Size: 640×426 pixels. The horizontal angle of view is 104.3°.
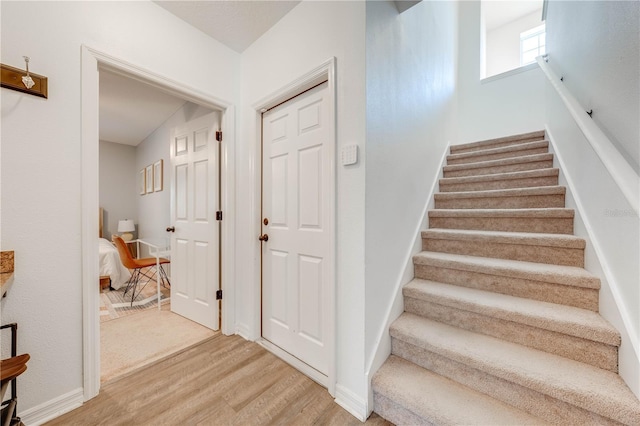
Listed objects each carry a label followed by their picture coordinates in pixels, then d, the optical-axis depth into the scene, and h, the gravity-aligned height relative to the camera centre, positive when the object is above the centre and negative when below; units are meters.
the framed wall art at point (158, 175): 4.25 +0.67
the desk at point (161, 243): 3.34 -0.53
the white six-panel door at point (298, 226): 1.64 -0.10
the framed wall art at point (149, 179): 4.64 +0.65
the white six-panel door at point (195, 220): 2.32 -0.08
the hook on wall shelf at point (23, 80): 1.22 +0.67
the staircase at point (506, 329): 1.09 -0.64
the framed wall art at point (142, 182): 4.91 +0.63
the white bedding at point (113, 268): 3.49 -0.78
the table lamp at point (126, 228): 4.99 -0.31
